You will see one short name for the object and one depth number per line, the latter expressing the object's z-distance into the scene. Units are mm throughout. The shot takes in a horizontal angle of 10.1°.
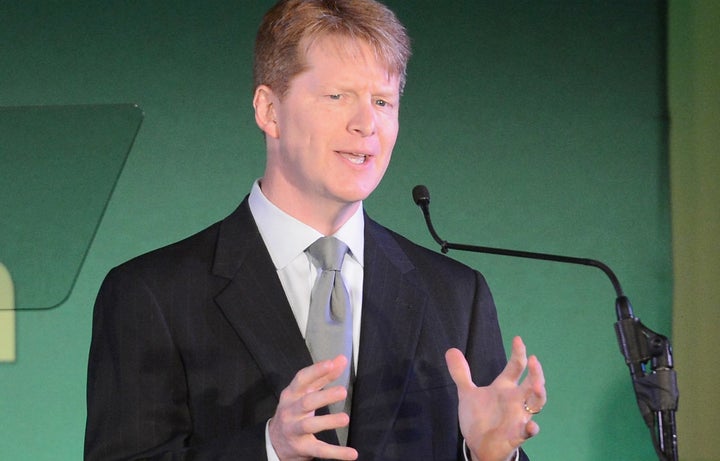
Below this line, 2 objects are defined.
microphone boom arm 4484
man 4631
